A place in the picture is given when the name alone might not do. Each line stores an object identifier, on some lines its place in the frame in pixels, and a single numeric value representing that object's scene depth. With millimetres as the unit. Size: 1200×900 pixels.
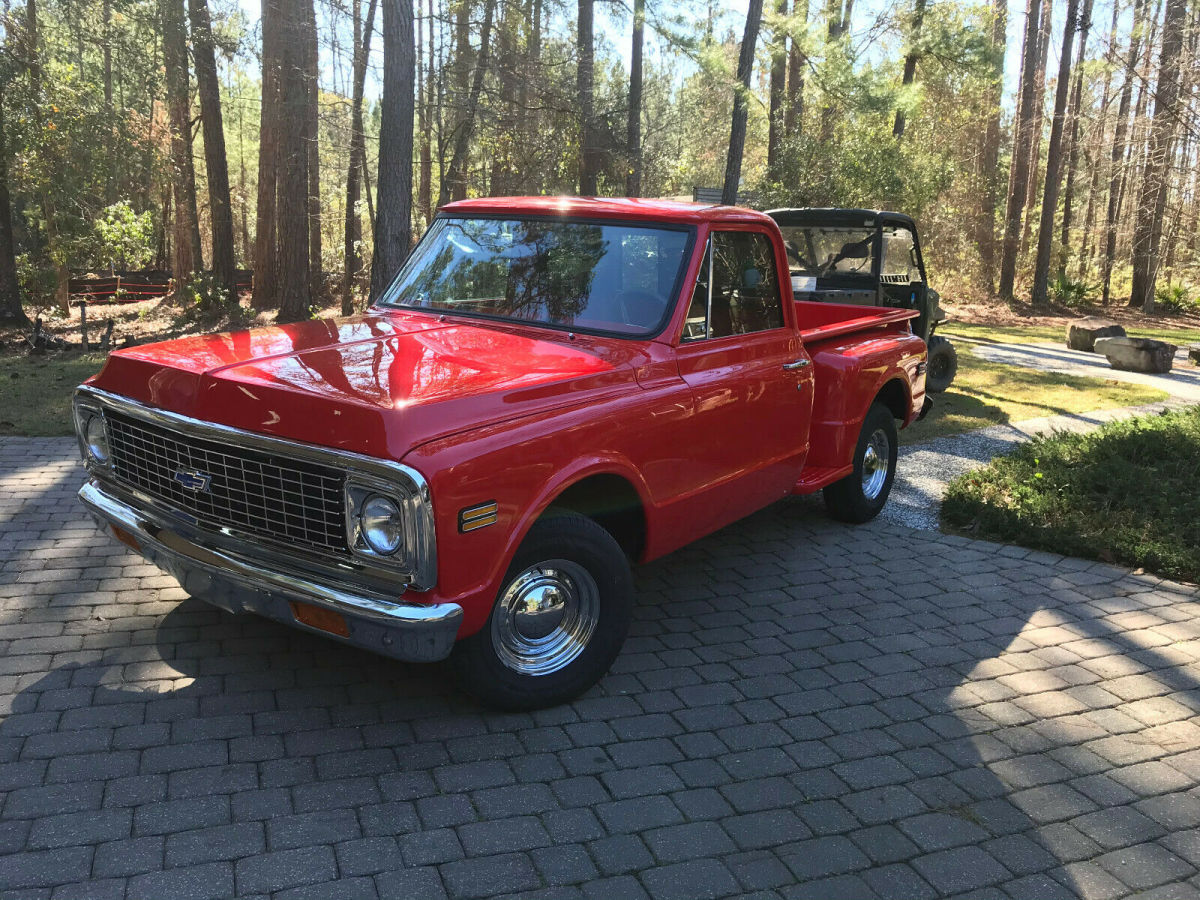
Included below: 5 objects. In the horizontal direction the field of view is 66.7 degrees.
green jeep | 9672
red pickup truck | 3051
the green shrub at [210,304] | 18125
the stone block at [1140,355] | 13859
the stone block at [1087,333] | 16438
